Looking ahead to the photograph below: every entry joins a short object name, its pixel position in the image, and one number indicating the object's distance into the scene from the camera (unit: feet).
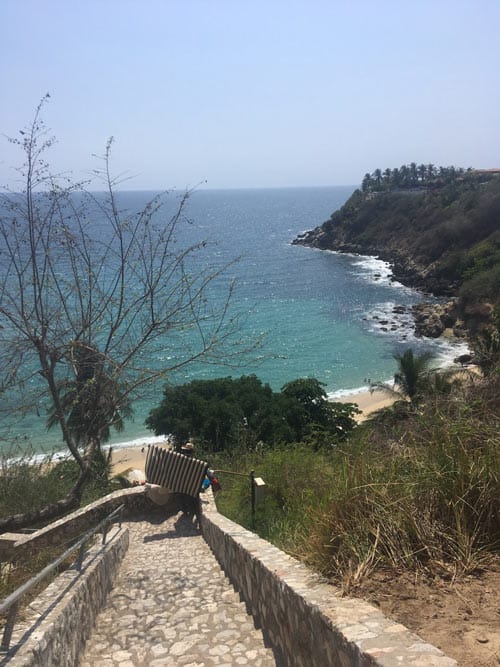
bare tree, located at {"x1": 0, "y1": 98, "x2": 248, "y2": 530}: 26.04
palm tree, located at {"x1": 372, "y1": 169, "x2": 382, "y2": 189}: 465.06
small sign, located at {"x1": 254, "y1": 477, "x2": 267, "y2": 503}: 34.50
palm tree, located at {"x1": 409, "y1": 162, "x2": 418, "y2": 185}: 441.15
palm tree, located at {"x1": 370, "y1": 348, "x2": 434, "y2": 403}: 90.63
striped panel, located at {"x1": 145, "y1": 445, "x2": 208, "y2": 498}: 37.39
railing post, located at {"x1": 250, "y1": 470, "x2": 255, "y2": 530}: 33.76
